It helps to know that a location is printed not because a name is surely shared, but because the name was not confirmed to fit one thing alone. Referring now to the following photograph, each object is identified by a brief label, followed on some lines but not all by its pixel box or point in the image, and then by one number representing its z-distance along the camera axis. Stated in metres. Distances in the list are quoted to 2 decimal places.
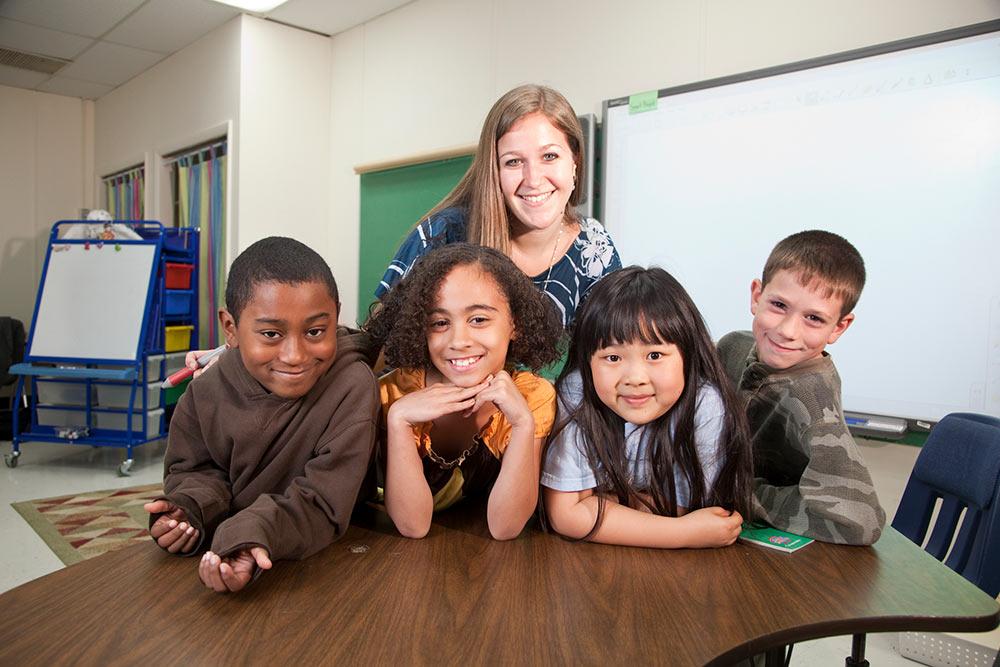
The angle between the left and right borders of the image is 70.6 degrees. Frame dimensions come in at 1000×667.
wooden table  0.73
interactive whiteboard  2.23
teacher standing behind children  1.53
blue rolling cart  4.16
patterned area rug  2.99
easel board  4.18
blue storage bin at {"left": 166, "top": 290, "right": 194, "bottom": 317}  4.47
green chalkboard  4.02
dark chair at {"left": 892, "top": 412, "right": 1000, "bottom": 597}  1.34
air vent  5.64
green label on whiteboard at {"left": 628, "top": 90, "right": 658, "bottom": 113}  2.97
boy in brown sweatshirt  1.02
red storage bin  4.46
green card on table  1.08
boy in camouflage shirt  1.11
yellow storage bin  4.47
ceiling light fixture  4.28
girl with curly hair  1.06
